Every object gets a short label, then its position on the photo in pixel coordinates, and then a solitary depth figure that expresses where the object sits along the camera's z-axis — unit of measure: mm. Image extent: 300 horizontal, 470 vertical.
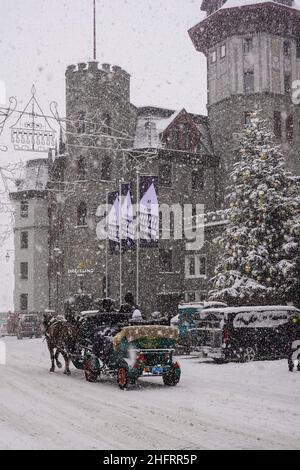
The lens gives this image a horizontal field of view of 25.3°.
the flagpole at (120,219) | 32259
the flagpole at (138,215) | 32903
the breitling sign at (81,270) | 45531
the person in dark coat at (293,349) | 18250
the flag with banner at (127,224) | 32094
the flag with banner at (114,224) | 33031
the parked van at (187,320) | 24422
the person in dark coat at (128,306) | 19406
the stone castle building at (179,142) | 46594
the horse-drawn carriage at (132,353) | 15203
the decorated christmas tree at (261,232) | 29094
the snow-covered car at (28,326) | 44938
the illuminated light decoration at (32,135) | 19375
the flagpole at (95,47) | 42344
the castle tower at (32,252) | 62375
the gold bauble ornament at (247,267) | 29170
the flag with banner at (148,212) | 31198
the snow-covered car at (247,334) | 20641
